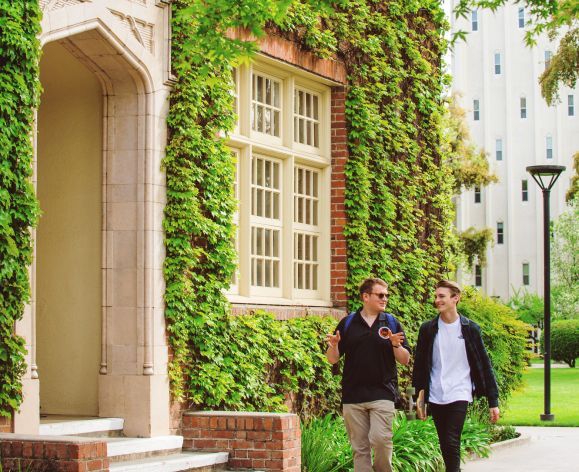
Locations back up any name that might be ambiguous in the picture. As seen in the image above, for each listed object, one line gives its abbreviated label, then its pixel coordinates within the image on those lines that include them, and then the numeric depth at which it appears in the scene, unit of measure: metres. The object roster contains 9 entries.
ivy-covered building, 9.63
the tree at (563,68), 35.78
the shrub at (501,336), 17.55
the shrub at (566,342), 49.72
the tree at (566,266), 67.06
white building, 83.94
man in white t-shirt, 9.92
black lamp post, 21.38
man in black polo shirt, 10.04
